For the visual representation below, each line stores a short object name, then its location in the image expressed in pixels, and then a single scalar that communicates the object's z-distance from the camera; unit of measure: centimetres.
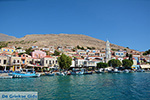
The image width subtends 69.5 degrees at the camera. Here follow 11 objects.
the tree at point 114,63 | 4638
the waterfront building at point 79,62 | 4340
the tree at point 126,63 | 4844
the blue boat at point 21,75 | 2555
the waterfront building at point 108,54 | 5213
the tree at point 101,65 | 4447
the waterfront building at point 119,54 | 6836
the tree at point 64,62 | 3480
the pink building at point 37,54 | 4443
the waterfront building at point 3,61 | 3109
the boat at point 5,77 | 2467
